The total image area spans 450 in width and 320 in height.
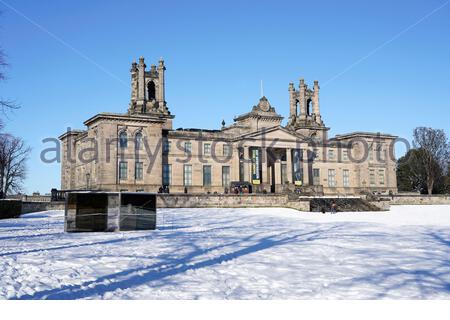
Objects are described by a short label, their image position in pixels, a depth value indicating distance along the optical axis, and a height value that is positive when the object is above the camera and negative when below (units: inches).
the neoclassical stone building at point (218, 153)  2058.3 +207.9
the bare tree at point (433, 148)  2925.7 +267.8
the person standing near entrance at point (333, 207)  1631.4 -49.5
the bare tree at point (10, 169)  2337.6 +150.1
